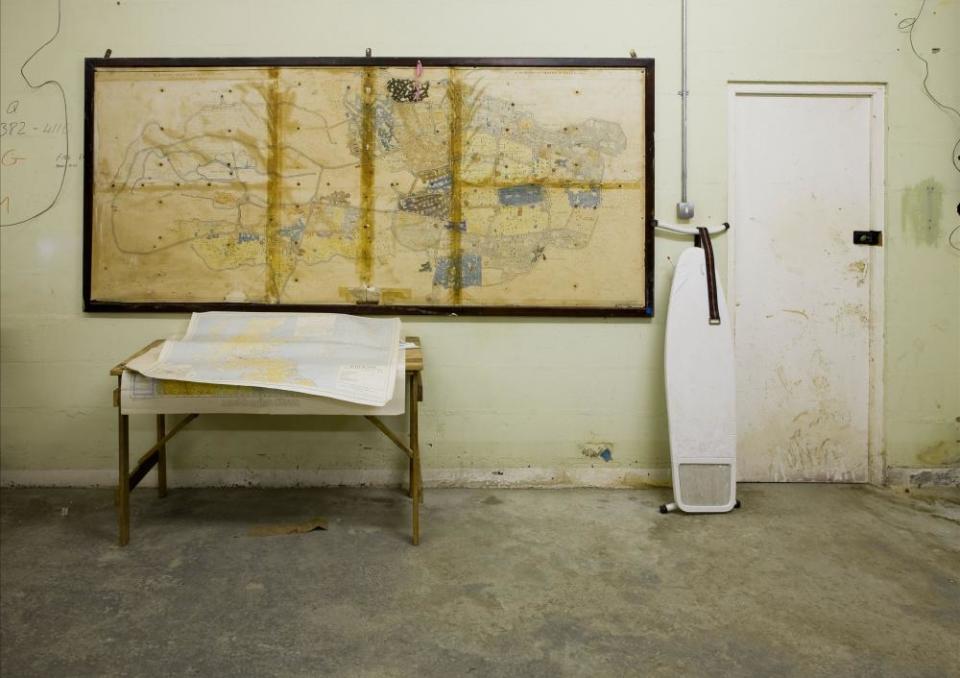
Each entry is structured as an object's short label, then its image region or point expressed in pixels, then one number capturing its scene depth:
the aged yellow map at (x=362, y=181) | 2.86
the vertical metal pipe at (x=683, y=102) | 2.86
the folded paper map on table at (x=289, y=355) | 2.16
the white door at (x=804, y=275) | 2.93
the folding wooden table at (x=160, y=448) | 2.30
